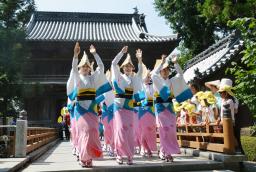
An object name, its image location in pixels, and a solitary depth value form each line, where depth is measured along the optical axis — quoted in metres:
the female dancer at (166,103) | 7.90
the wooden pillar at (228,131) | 7.48
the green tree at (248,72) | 6.97
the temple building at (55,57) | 23.14
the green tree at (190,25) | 28.59
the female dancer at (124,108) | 7.50
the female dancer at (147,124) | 9.10
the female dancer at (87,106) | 7.17
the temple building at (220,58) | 16.97
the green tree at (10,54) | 19.69
